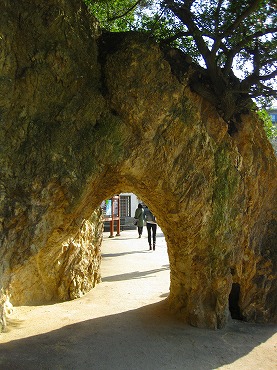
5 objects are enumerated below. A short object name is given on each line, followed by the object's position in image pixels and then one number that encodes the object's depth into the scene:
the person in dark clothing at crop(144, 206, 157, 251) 17.22
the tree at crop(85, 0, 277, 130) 6.70
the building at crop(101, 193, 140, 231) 34.12
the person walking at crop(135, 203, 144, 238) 19.56
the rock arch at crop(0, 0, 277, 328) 5.64
